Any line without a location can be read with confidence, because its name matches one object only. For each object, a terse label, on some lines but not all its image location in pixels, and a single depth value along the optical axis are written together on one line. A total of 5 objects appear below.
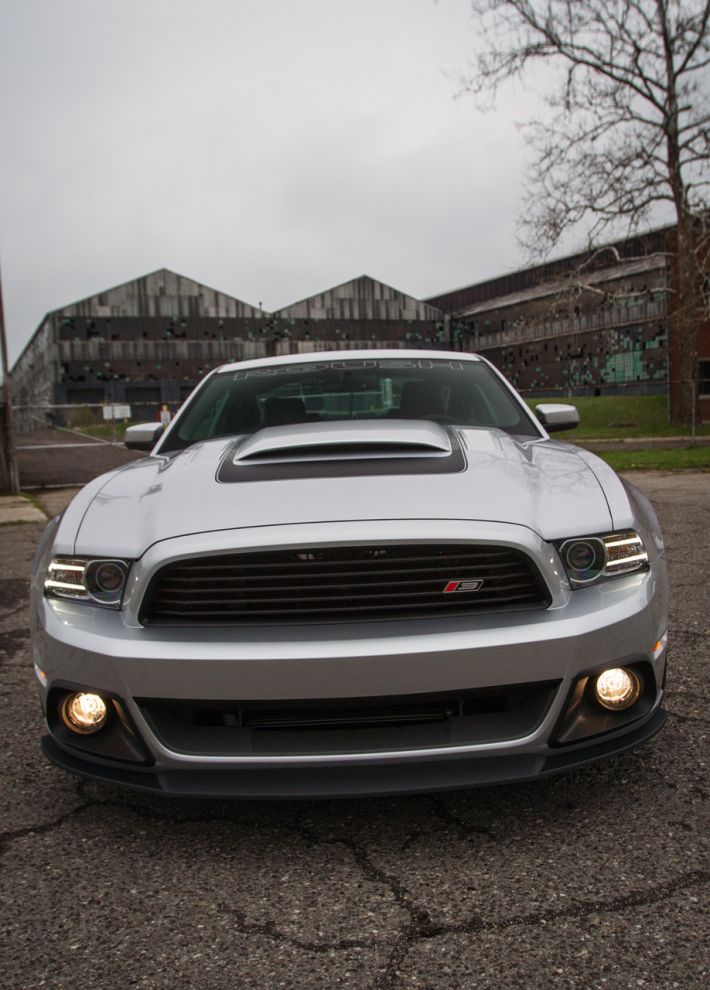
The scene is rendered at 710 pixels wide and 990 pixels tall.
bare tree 20.91
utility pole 11.41
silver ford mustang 1.97
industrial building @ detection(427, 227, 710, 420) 37.41
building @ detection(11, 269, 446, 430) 47.09
